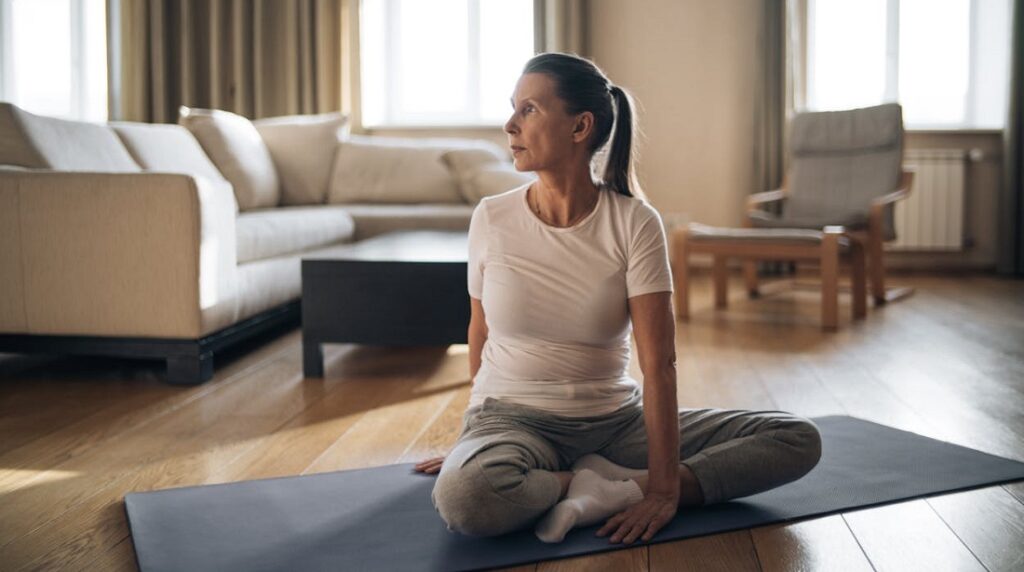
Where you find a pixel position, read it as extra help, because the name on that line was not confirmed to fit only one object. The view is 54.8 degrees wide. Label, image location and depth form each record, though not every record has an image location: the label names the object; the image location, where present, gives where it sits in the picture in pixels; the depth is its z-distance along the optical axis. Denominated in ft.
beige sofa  8.92
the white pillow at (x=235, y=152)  14.56
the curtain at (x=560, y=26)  18.98
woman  4.92
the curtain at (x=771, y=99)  18.69
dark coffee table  9.25
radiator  18.70
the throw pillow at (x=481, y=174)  15.40
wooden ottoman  12.60
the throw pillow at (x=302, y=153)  16.48
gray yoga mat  4.71
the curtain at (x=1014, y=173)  17.84
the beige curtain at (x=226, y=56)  19.27
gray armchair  15.10
